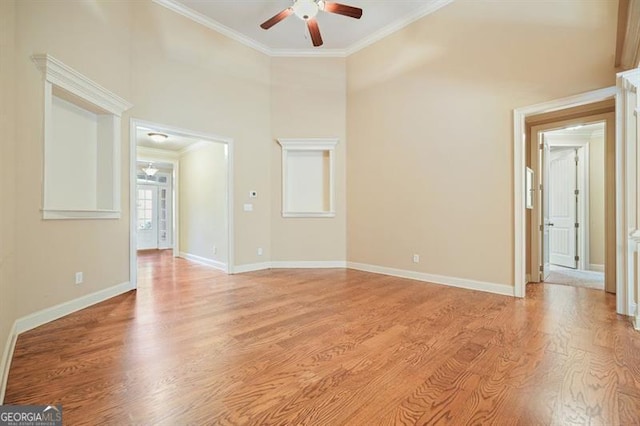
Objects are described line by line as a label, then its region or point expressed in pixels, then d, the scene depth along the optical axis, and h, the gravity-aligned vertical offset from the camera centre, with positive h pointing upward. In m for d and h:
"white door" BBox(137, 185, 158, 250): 9.20 -0.16
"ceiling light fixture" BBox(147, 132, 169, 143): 5.90 +1.61
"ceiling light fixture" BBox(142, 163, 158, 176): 8.16 +1.23
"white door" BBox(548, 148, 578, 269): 5.62 +0.11
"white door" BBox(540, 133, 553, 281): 4.50 +0.04
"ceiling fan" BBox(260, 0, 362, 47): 3.31 +2.41
